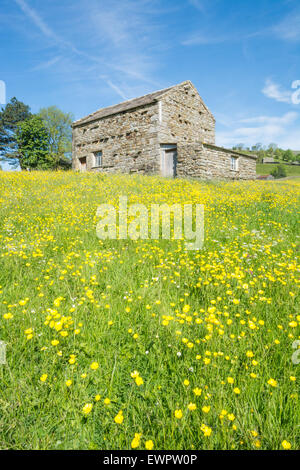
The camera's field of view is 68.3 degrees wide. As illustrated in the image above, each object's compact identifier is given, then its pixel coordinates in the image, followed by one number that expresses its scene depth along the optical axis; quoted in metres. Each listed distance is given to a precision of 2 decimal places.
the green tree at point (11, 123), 43.66
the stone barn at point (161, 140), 16.22
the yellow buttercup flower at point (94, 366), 1.73
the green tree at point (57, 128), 46.41
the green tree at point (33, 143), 36.34
